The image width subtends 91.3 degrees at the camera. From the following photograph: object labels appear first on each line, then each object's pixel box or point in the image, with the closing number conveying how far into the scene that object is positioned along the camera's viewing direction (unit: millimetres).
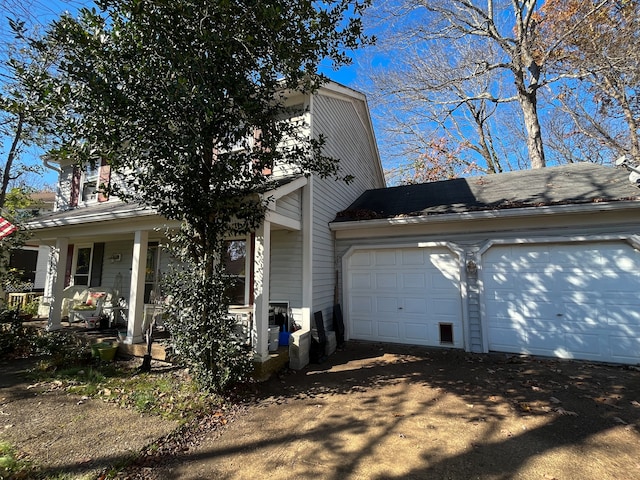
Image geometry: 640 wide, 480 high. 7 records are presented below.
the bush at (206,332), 4430
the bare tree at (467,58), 12086
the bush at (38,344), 6075
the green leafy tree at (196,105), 4008
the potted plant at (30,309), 9566
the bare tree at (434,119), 13758
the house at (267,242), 6066
